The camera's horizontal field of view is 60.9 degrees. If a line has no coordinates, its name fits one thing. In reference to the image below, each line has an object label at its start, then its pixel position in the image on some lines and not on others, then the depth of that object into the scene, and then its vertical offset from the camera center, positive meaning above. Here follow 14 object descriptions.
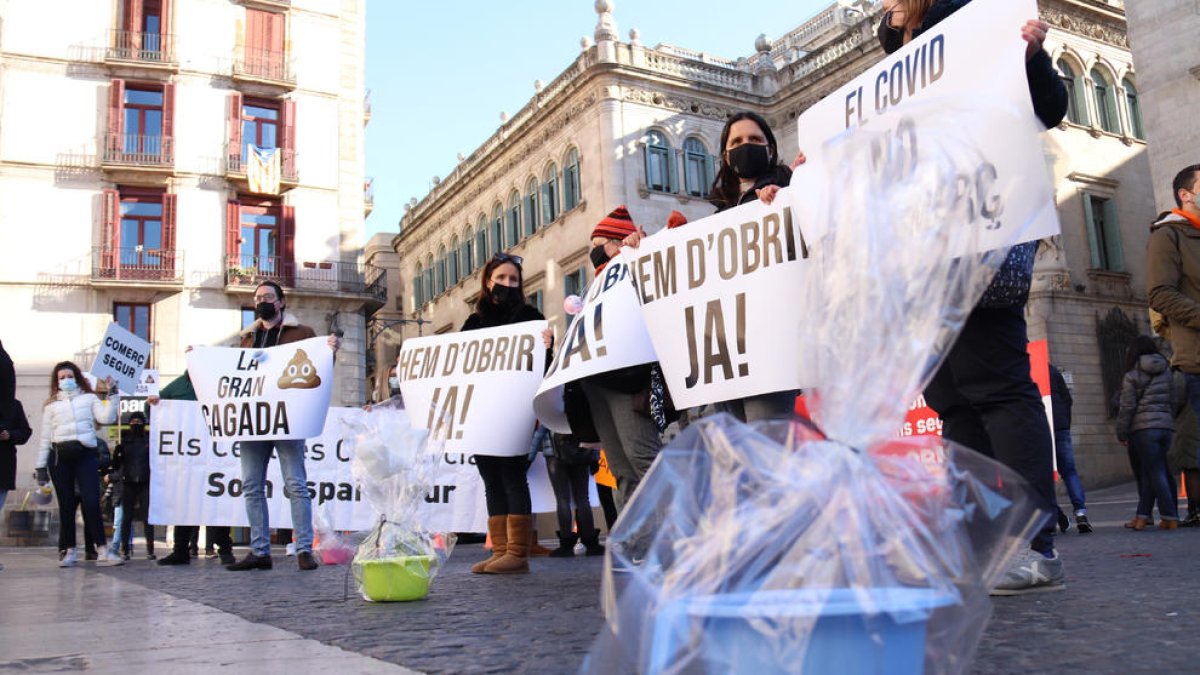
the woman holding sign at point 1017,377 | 3.21 +0.25
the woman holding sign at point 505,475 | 5.77 +0.04
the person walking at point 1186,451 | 7.83 -0.04
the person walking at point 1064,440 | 8.38 +0.11
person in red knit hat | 4.59 +0.25
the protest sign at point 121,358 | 11.66 +1.66
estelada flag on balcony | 28.47 +9.01
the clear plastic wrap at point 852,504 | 1.39 -0.06
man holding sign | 6.87 +0.62
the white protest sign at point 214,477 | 10.02 +0.20
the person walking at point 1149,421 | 7.81 +0.22
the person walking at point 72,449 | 8.86 +0.49
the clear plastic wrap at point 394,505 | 4.31 -0.08
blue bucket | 1.37 -0.22
